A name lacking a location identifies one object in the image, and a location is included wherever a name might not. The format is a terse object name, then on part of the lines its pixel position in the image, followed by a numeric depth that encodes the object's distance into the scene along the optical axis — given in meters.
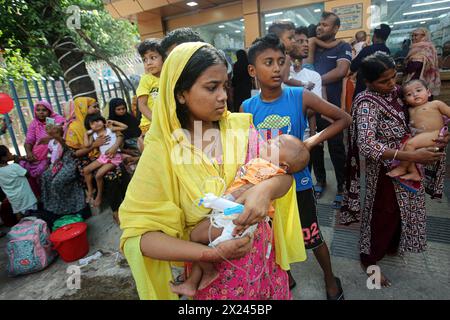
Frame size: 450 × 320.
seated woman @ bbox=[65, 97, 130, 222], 4.05
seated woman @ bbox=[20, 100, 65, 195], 4.53
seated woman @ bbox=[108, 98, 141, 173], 4.49
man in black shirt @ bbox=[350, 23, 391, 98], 4.11
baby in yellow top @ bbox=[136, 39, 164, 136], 3.06
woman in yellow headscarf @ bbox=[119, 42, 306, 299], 1.12
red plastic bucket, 3.36
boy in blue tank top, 2.04
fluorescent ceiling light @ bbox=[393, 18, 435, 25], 7.01
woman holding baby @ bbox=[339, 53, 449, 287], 2.04
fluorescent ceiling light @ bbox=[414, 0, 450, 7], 6.84
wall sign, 7.24
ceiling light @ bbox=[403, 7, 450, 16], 6.79
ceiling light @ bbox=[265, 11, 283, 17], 8.24
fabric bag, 3.25
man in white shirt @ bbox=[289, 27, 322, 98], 3.22
